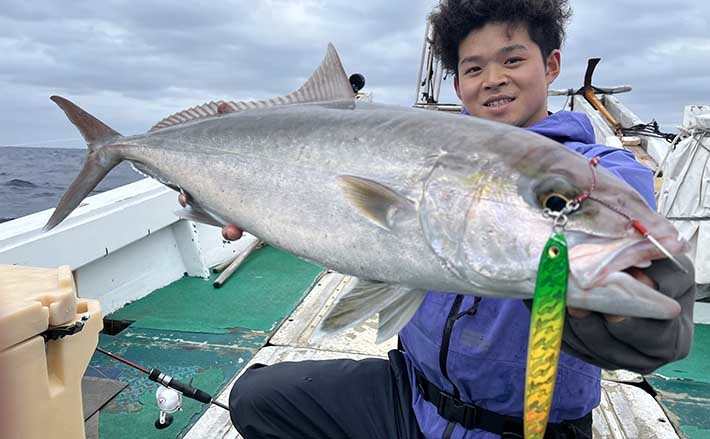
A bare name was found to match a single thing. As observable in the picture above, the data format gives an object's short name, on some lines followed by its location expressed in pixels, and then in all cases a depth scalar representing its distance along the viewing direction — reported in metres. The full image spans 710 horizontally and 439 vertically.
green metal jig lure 0.40
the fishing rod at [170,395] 0.95
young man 0.68
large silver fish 0.42
